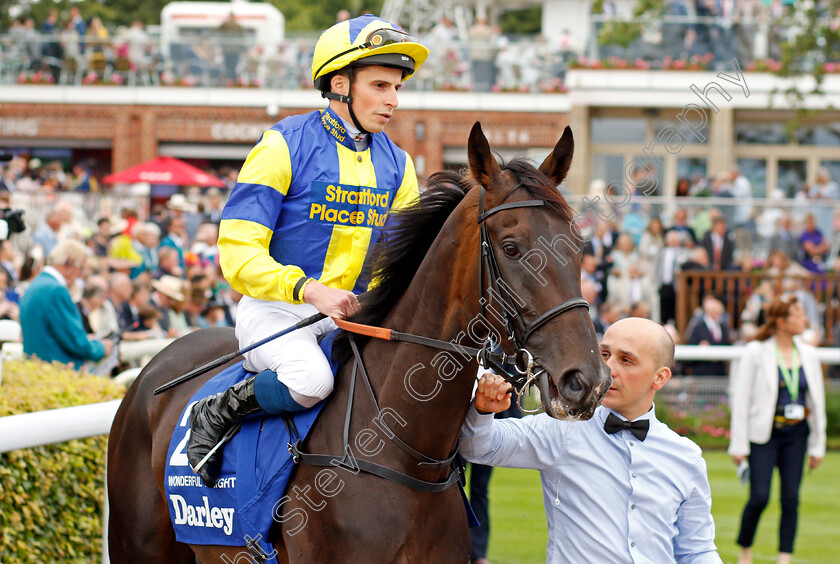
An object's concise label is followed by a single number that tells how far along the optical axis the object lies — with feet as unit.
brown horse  8.10
